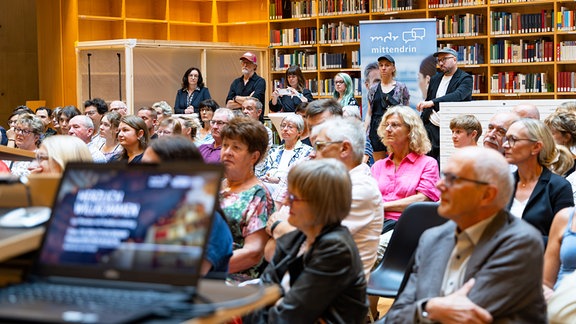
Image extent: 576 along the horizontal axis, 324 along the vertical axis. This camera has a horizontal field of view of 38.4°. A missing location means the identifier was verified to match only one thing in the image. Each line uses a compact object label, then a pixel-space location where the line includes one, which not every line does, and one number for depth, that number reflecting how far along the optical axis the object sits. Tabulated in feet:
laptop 5.01
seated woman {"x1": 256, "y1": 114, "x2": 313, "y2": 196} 19.89
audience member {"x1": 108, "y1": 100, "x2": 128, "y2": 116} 30.55
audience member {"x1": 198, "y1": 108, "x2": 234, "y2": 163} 21.01
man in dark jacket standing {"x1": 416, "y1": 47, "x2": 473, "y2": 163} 26.86
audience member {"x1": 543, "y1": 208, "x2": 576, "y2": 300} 10.36
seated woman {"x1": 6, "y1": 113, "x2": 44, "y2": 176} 24.43
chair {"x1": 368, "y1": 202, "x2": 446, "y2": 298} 12.63
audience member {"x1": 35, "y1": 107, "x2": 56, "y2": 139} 32.08
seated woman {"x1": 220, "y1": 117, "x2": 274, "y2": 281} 11.46
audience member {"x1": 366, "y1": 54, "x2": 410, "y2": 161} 28.60
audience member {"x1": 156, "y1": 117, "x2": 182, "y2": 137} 22.36
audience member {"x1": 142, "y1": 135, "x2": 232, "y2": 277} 9.19
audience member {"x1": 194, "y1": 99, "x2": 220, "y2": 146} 28.17
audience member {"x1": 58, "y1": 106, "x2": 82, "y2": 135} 29.28
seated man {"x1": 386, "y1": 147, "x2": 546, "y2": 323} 8.07
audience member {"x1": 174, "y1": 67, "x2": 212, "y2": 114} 35.53
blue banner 32.17
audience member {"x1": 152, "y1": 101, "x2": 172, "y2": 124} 28.71
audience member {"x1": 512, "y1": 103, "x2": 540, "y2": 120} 17.85
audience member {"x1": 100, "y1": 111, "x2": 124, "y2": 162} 23.91
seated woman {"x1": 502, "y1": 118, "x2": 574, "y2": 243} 12.45
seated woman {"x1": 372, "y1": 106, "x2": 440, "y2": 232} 16.30
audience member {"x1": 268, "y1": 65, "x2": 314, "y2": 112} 33.14
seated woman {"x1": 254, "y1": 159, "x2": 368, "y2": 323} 8.76
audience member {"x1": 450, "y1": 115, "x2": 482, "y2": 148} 19.33
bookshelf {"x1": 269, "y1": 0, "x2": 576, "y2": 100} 35.27
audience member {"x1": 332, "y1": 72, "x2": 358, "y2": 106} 30.76
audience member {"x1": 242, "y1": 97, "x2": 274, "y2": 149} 27.89
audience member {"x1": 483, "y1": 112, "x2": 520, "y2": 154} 16.43
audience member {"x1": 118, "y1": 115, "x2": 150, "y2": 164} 19.99
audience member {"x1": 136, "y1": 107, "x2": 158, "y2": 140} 27.45
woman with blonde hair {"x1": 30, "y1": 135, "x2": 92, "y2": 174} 11.04
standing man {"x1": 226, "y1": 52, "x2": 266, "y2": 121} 35.32
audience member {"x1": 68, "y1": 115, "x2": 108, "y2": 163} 24.38
